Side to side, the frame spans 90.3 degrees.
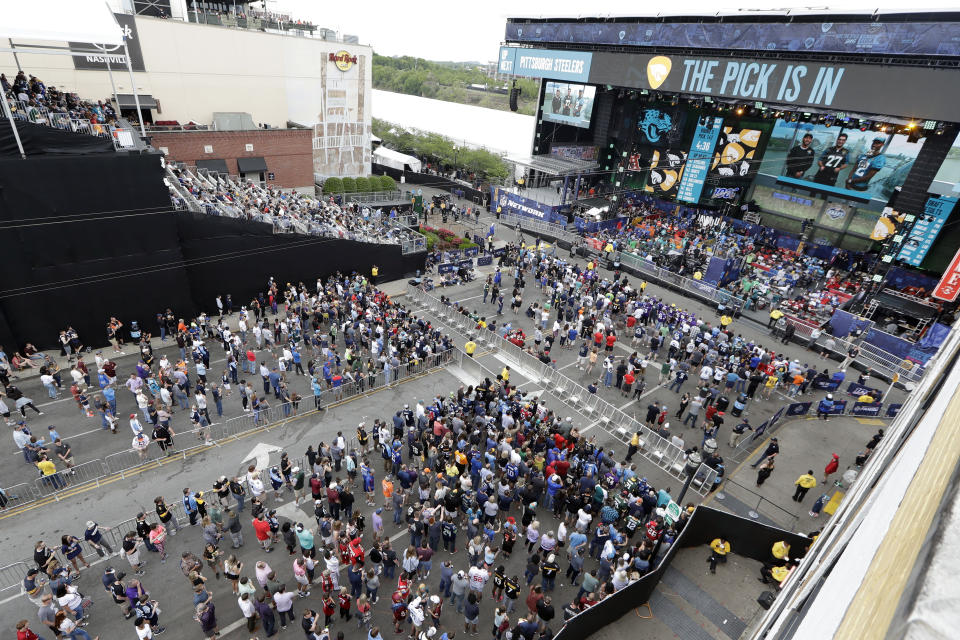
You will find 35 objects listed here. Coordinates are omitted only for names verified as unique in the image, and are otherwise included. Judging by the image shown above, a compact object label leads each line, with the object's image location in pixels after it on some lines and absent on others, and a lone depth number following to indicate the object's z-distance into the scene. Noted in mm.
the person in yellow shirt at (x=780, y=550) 12969
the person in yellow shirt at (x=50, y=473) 13281
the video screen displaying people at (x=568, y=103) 41844
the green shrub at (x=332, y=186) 41375
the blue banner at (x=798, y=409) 20047
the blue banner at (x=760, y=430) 17984
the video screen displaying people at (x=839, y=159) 33375
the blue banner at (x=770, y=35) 25484
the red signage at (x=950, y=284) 25281
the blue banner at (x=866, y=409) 20562
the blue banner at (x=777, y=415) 19031
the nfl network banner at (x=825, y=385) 22236
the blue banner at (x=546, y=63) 40594
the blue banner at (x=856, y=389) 21481
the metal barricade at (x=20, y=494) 13452
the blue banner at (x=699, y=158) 39312
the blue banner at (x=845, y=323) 25562
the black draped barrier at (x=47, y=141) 17125
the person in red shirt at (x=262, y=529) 11820
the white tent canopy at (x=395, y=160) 53656
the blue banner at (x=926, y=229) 28047
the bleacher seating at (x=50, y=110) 18519
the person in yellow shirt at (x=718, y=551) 13320
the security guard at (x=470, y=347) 20859
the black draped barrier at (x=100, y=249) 18000
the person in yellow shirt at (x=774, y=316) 26922
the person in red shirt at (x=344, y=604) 10672
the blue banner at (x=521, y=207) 40094
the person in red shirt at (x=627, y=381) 20172
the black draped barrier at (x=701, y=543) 11297
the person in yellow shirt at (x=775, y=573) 12766
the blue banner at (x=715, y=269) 31328
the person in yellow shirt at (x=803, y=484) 15172
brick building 33812
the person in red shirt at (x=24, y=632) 8905
